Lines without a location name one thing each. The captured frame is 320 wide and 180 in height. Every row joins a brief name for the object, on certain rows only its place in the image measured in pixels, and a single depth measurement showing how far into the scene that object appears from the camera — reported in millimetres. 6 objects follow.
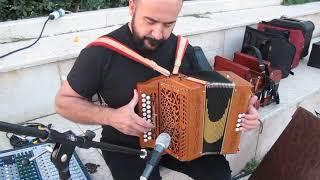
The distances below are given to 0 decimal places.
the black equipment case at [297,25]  3695
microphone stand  875
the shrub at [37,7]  3193
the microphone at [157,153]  1029
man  1652
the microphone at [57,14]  3006
